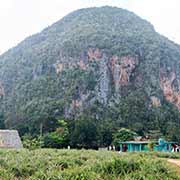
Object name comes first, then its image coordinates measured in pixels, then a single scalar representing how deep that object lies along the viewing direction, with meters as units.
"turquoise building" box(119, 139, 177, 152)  43.81
